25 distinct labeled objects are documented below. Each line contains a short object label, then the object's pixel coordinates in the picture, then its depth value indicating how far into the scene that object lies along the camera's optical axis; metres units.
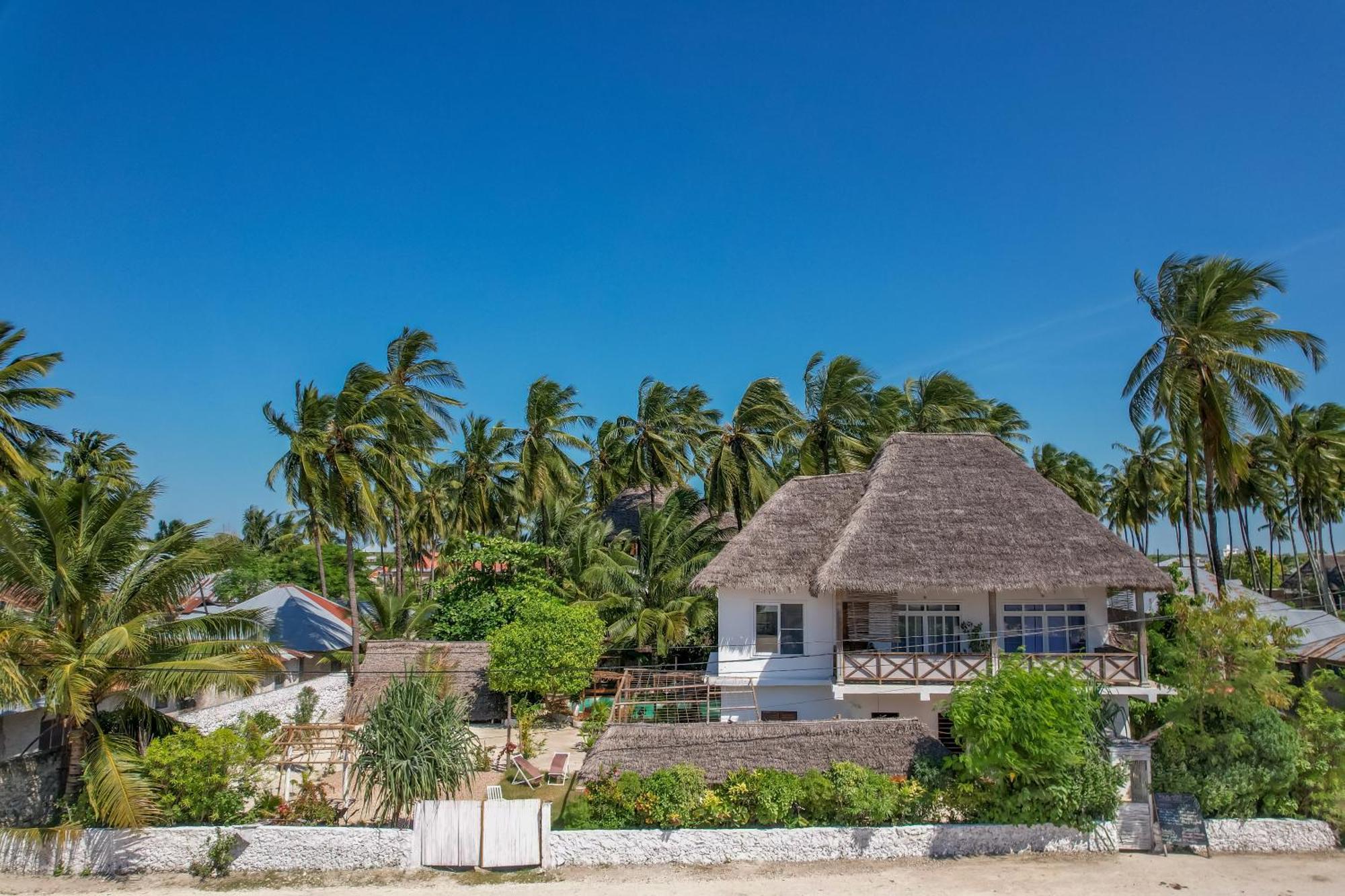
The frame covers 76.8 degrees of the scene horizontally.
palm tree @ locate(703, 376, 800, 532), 30.22
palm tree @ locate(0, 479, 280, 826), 13.41
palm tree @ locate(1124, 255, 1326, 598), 20.95
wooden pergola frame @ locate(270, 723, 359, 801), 16.53
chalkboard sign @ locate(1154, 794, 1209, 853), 14.06
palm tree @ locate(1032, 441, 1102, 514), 53.03
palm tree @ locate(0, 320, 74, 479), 20.42
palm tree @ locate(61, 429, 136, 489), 36.09
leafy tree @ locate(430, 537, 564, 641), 27.08
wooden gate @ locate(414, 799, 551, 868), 13.73
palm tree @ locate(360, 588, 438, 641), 31.06
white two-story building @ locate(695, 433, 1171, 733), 18.41
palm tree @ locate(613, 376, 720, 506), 33.50
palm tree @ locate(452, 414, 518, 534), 36.66
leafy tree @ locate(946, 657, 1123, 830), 13.80
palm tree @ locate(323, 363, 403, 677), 25.20
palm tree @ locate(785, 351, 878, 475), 29.72
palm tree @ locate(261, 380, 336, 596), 24.83
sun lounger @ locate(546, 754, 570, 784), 17.73
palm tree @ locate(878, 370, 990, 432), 33.09
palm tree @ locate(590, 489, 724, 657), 26.30
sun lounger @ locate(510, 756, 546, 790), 17.53
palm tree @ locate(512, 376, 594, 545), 33.53
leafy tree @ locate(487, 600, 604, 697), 22.55
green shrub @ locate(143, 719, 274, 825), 13.89
